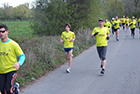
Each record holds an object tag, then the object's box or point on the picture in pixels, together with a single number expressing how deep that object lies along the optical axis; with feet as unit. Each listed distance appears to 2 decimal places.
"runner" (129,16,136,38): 51.83
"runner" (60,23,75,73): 23.25
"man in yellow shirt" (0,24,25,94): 12.34
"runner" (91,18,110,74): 21.86
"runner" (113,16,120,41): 49.43
